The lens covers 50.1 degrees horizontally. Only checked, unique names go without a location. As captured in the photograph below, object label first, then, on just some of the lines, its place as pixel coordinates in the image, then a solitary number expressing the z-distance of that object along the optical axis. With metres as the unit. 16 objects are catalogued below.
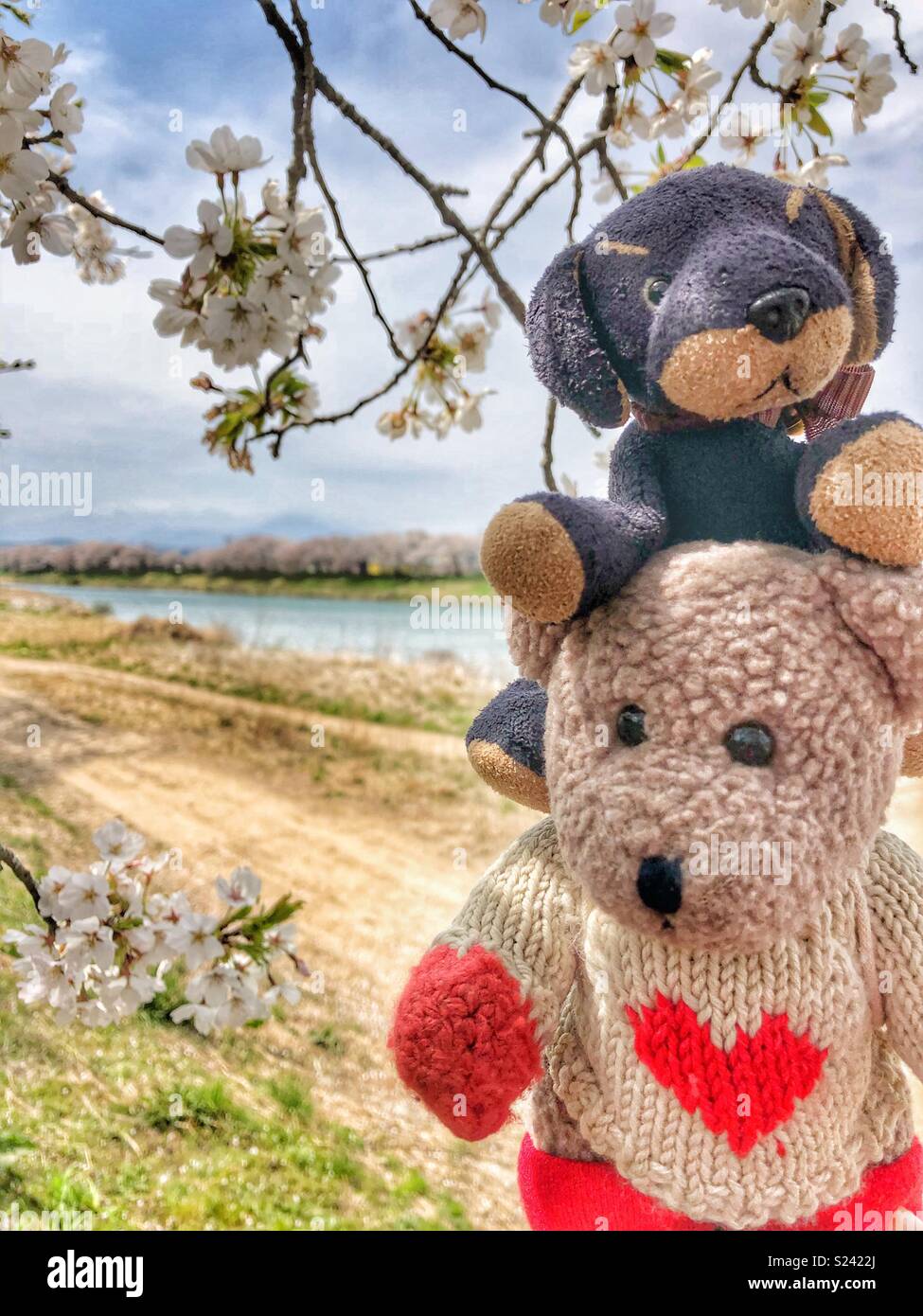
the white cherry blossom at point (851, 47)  0.64
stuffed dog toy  0.39
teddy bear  0.40
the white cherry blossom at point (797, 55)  0.64
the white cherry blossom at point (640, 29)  0.60
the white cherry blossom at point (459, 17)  0.63
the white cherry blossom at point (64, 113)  0.58
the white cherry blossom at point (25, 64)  0.52
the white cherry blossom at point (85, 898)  0.62
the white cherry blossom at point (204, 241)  0.52
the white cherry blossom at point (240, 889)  0.64
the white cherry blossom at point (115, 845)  0.67
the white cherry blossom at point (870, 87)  0.64
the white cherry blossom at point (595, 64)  0.63
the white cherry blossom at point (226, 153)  0.52
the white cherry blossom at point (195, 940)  0.61
